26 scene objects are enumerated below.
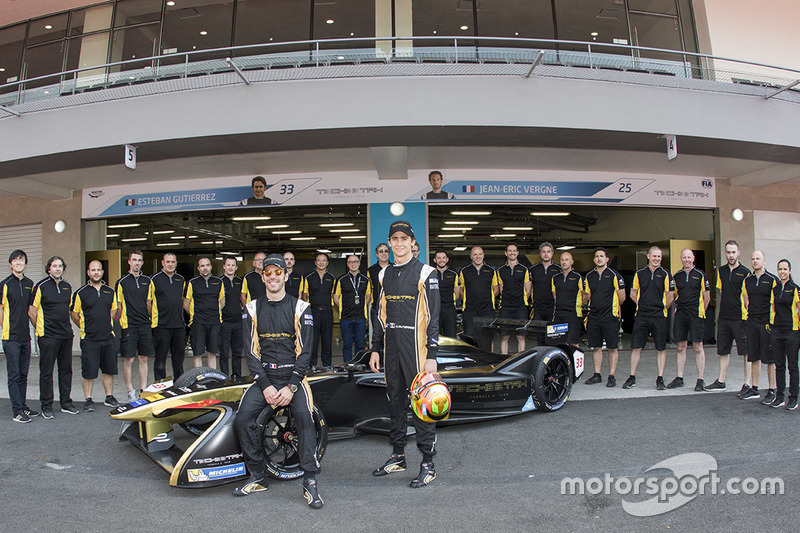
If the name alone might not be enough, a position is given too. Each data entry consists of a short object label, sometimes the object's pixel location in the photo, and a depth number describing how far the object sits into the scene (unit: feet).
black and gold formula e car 11.01
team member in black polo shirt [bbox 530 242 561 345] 24.22
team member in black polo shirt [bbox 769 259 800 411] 17.08
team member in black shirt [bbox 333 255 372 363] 26.21
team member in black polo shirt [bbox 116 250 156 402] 20.18
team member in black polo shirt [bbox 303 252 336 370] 26.23
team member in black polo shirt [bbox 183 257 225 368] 22.04
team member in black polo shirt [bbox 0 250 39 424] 17.34
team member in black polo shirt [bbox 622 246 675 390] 20.93
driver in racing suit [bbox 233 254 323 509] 10.75
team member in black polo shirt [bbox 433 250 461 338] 25.82
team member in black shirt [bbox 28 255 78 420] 17.92
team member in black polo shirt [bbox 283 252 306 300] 26.45
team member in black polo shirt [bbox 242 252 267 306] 23.91
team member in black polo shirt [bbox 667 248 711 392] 20.33
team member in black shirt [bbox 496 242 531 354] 25.03
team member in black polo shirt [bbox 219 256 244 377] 22.67
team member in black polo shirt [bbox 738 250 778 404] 18.10
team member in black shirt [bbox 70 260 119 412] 18.75
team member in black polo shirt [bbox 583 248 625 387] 21.52
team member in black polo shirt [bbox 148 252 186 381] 20.94
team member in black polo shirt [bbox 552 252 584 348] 22.57
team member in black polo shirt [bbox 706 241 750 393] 19.29
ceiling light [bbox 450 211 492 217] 32.78
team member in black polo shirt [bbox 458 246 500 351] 25.41
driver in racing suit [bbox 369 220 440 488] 11.59
